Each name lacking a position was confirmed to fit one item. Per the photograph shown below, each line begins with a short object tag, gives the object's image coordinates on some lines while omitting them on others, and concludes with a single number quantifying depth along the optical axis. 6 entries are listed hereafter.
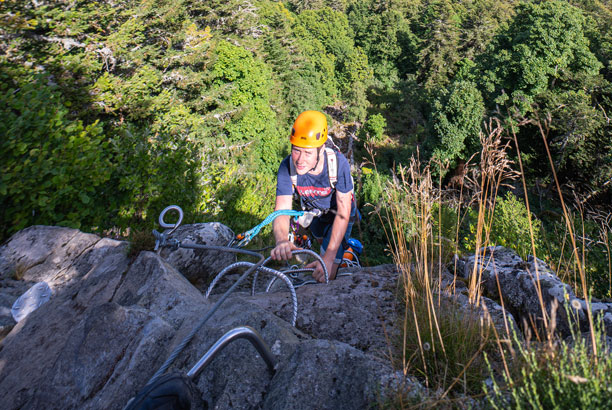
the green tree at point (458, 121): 30.86
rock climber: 3.79
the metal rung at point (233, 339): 1.61
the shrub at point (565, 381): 1.25
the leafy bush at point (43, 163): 4.09
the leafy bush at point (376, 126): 45.34
